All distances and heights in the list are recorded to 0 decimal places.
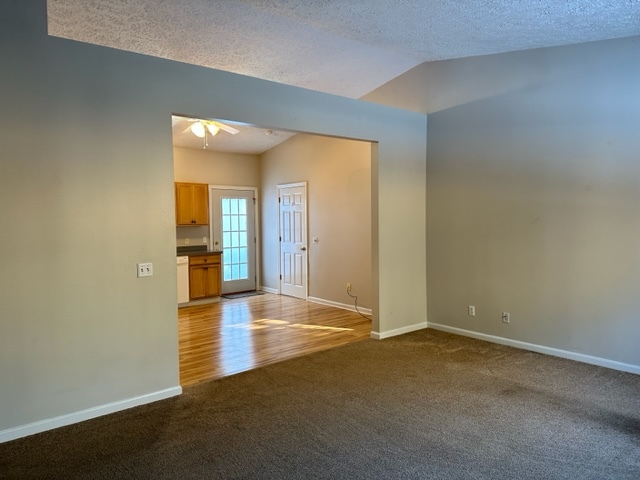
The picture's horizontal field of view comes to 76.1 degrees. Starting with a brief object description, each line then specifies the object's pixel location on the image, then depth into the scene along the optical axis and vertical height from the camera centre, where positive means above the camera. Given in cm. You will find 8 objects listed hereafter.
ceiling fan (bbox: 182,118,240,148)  519 +134
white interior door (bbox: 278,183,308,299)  759 -24
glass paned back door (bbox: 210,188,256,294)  804 -16
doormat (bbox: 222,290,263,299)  804 -135
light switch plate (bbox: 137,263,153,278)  326 -32
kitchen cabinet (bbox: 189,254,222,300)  718 -87
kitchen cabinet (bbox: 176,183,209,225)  727 +45
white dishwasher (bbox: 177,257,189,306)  701 -89
